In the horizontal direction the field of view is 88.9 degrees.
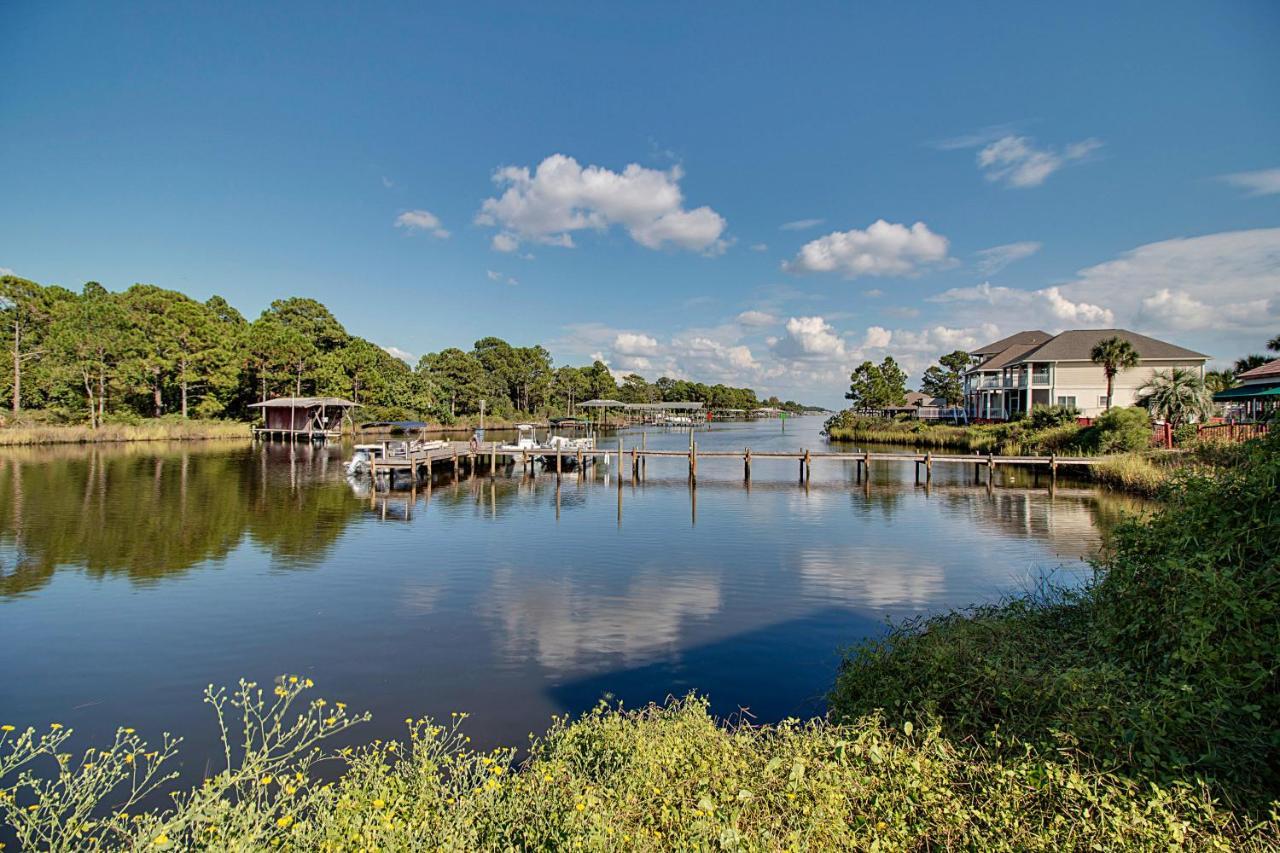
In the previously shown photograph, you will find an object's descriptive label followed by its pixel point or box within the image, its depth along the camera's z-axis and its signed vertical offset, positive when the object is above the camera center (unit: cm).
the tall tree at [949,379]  8388 +473
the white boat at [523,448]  3716 -179
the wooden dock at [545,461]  3042 -239
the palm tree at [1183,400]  3080 +56
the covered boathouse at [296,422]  5491 -30
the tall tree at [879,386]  8628 +381
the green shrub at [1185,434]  2802 -102
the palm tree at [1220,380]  3566 +200
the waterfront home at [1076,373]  4469 +280
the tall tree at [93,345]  4709 +550
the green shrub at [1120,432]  3098 -97
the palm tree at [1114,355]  3881 +345
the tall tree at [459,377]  7631 +490
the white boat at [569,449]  3728 -191
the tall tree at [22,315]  4783 +814
